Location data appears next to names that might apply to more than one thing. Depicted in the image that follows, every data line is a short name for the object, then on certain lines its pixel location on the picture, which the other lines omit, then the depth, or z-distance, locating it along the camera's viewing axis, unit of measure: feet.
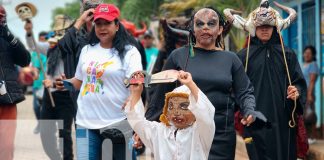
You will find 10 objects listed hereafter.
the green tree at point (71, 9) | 268.31
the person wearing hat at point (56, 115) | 42.60
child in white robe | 24.33
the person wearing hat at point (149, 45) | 68.13
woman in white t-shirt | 30.23
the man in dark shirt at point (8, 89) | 34.34
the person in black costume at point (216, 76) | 27.35
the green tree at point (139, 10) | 112.07
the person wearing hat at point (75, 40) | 33.70
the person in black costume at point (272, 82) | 33.91
